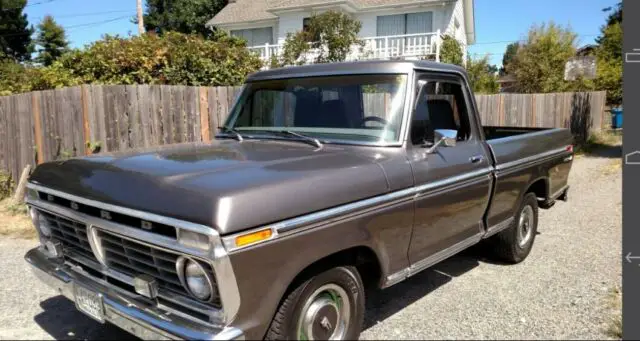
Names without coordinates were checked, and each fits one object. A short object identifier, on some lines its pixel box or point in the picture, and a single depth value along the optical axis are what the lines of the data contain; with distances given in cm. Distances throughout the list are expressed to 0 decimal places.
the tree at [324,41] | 2002
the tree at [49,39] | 3875
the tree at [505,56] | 3013
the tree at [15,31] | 3444
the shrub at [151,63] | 937
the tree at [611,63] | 2308
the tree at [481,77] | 2380
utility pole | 2017
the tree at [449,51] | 2070
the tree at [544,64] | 2361
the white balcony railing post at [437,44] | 2022
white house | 2164
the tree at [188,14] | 3394
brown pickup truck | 250
